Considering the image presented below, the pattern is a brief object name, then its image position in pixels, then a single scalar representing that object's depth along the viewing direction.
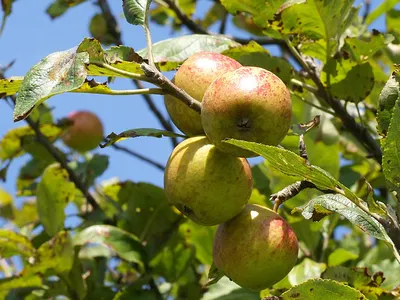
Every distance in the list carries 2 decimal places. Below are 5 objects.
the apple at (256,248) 0.87
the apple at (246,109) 0.83
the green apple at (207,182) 0.85
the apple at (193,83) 0.88
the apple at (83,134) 1.56
